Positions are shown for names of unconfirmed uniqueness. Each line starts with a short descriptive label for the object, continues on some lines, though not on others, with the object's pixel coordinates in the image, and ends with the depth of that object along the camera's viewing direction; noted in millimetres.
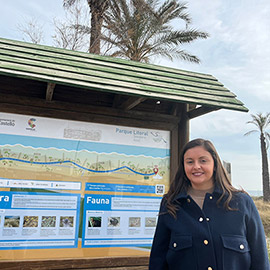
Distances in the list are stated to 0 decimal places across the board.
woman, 1981
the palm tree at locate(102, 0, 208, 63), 14273
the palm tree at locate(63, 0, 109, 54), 14330
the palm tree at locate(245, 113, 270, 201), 20641
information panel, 3504
